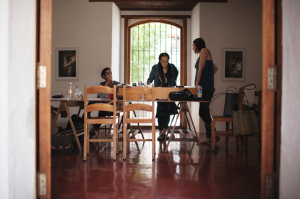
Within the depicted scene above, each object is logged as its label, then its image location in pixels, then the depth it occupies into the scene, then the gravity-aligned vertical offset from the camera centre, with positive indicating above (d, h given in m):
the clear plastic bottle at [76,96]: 4.42 -0.07
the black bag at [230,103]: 4.23 -0.15
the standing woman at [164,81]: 4.94 +0.22
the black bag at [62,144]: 3.91 -0.73
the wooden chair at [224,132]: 4.10 -0.57
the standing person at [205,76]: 4.39 +0.27
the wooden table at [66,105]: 4.02 -0.19
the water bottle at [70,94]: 4.42 -0.04
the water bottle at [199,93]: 4.10 +0.00
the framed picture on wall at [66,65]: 6.38 +0.61
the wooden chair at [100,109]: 3.57 -0.22
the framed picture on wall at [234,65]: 6.43 +0.65
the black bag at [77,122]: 4.76 -0.54
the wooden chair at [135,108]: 3.61 -0.20
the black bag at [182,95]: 4.02 -0.03
